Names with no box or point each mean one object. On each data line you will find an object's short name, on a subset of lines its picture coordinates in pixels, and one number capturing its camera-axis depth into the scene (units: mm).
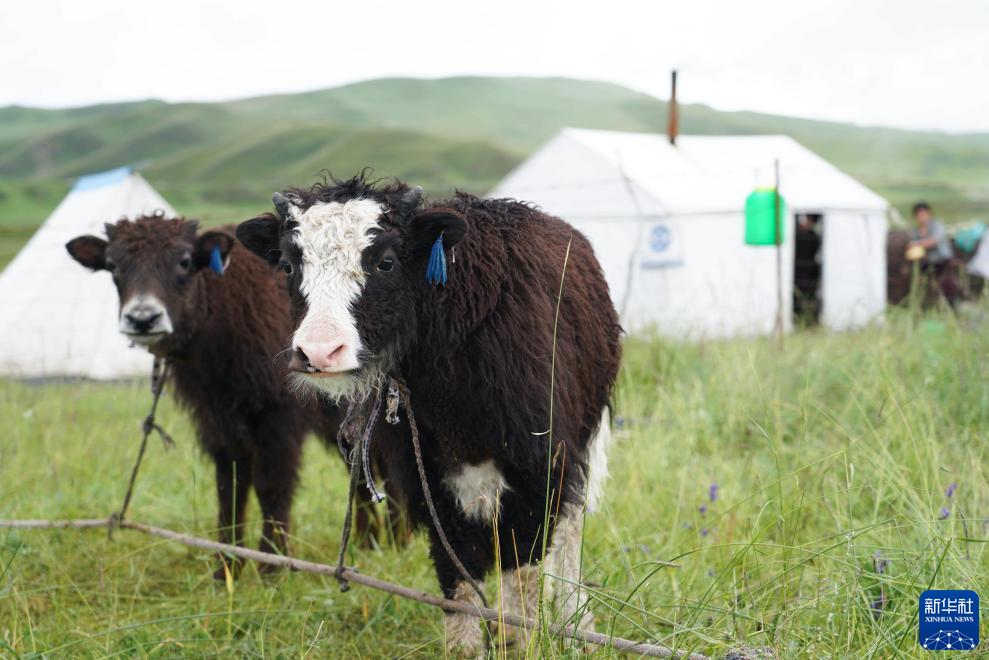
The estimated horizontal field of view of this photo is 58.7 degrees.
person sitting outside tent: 13773
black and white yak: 3027
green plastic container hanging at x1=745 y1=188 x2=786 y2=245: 9875
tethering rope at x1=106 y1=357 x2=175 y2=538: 4816
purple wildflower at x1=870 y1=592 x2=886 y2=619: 2955
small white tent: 12273
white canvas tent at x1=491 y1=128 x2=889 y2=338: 14773
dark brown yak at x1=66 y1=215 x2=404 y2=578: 5027
